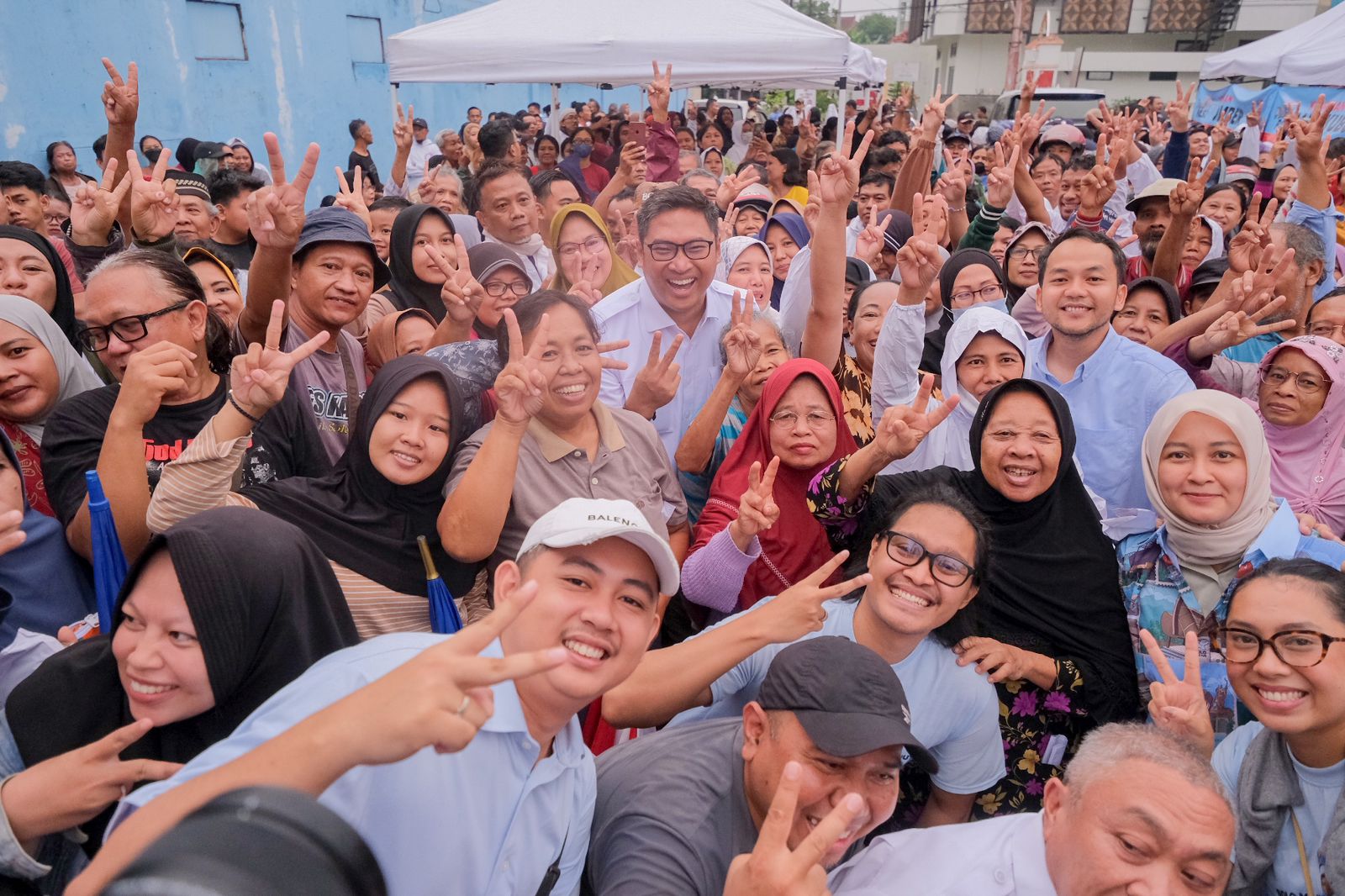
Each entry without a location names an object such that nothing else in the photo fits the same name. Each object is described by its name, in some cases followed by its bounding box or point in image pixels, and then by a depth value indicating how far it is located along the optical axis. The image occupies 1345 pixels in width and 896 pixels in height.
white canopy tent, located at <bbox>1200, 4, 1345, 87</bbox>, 8.74
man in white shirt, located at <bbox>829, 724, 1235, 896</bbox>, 1.56
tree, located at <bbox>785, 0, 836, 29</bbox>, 61.72
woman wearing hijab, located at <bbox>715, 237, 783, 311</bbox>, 4.09
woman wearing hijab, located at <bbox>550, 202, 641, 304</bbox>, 4.26
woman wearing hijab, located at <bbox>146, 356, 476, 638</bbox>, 2.24
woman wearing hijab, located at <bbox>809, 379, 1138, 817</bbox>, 2.38
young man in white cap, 1.05
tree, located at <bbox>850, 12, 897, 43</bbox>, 85.94
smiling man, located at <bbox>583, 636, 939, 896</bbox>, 1.62
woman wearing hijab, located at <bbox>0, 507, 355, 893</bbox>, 1.46
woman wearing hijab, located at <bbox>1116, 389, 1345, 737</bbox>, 2.31
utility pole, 32.00
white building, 33.38
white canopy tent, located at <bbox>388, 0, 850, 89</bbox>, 7.10
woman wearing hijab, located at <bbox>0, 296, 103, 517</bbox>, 2.35
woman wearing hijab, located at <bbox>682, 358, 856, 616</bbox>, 2.65
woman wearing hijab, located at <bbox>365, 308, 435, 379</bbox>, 3.22
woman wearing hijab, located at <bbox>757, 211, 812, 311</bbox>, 4.86
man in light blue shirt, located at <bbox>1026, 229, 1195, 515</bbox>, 3.08
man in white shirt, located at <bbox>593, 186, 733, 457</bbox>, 3.36
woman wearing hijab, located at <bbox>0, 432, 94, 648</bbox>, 1.96
